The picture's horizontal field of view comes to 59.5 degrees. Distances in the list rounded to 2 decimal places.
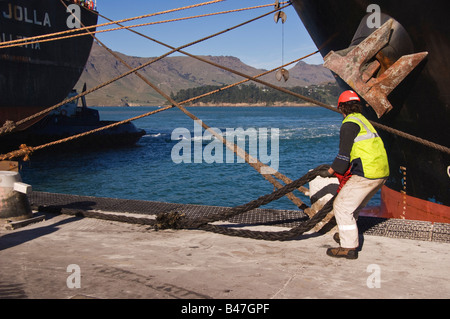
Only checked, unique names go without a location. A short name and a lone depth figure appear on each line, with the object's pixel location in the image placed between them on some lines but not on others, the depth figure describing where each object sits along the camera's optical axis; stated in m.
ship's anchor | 5.39
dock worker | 3.93
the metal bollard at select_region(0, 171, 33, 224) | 5.21
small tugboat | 25.28
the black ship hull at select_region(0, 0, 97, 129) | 19.23
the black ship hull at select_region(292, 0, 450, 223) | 5.30
